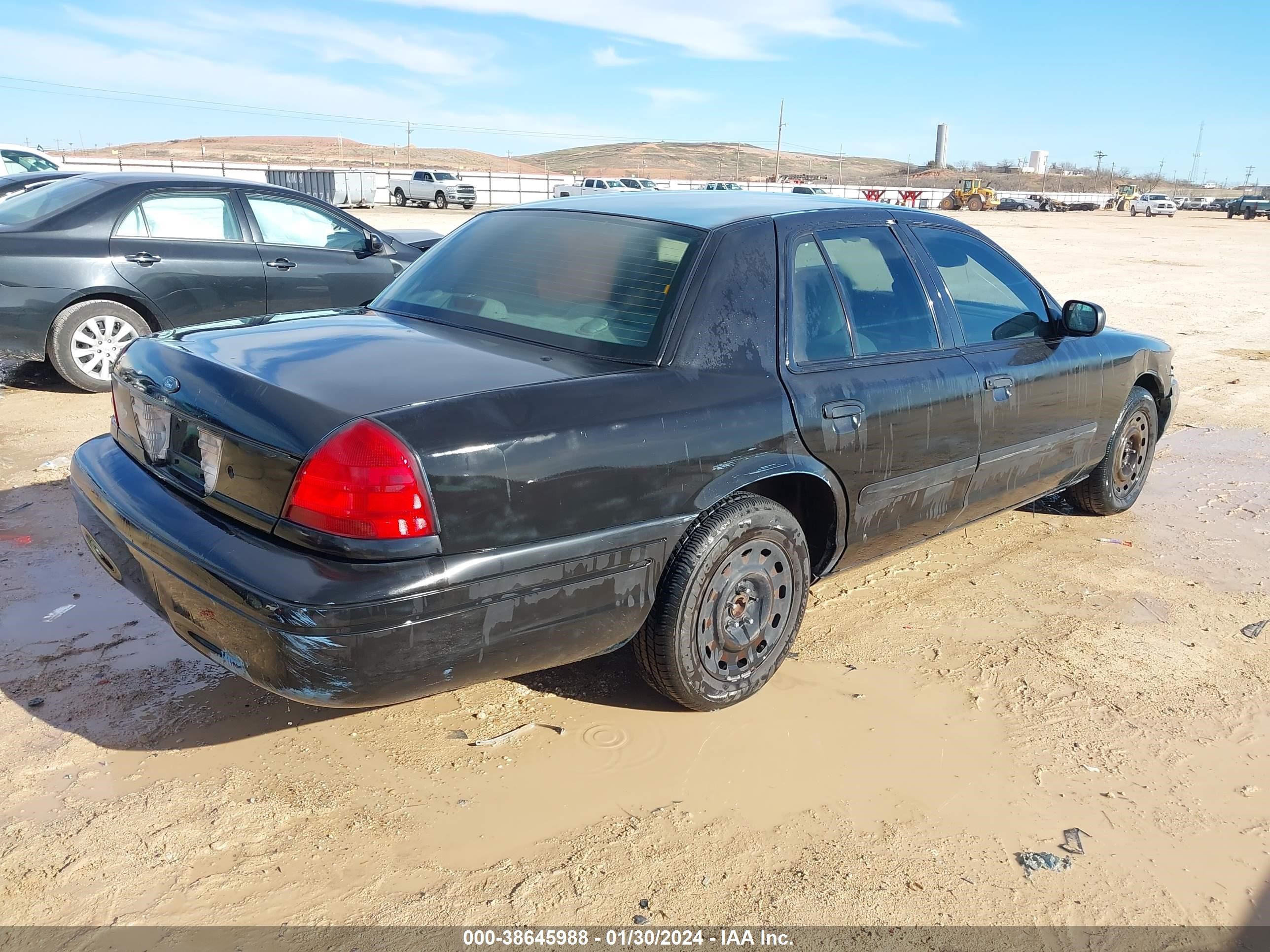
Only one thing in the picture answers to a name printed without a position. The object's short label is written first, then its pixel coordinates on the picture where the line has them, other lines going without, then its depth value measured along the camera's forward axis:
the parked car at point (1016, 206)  65.81
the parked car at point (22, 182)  8.22
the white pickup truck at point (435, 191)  39.25
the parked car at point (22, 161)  20.36
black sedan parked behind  6.62
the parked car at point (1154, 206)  62.34
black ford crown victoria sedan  2.45
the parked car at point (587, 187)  45.16
